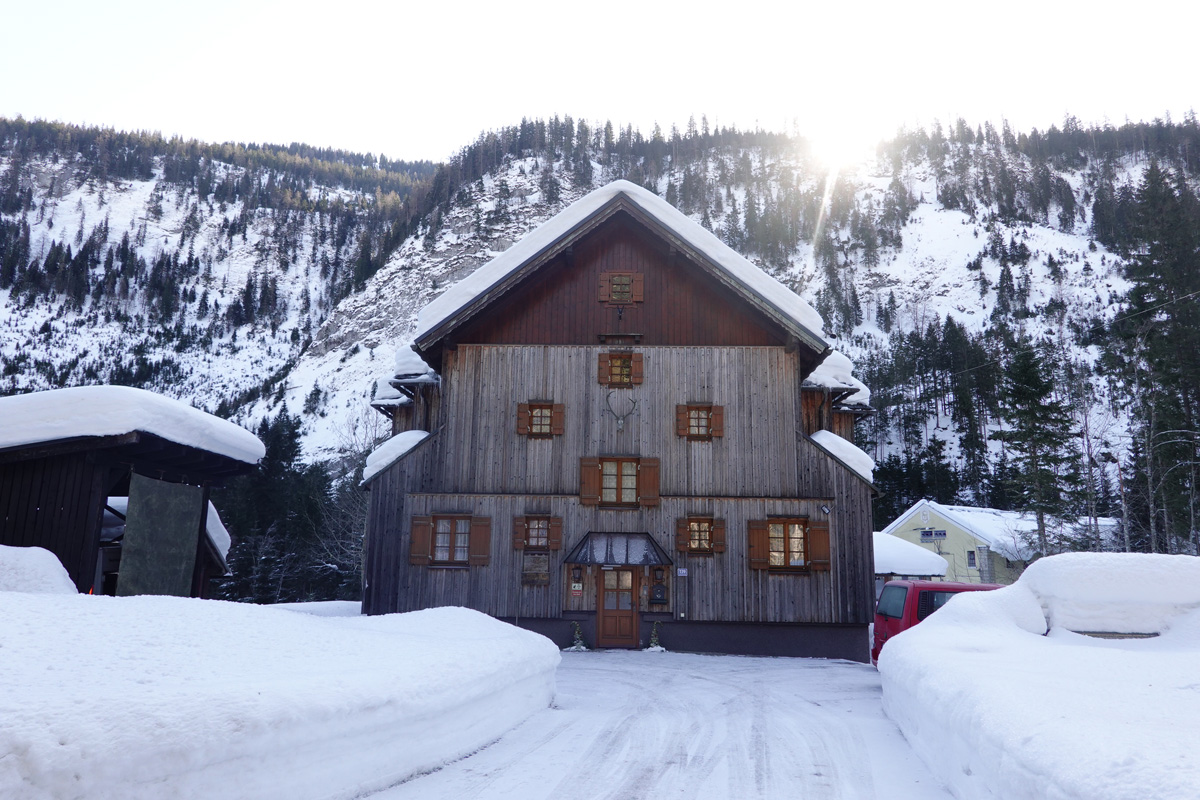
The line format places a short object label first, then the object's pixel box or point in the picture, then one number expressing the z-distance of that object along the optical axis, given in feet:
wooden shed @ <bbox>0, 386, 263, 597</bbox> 42.68
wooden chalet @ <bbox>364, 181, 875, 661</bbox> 59.77
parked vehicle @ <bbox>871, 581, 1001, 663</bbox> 42.29
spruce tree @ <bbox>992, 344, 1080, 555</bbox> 128.77
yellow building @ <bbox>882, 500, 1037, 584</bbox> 156.90
